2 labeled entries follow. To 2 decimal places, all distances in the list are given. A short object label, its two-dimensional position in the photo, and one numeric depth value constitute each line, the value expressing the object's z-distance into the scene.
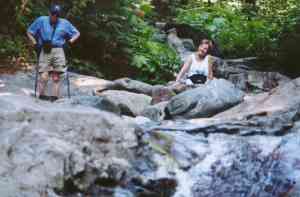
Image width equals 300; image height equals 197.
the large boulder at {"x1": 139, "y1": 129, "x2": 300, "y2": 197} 5.89
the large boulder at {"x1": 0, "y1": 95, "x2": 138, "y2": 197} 4.98
